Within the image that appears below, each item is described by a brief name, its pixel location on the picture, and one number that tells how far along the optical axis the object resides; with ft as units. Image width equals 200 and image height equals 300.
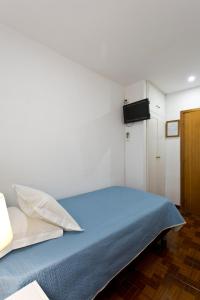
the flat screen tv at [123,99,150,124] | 8.57
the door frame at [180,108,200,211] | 10.53
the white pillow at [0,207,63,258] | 3.33
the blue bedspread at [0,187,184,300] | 2.83
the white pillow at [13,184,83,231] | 3.81
